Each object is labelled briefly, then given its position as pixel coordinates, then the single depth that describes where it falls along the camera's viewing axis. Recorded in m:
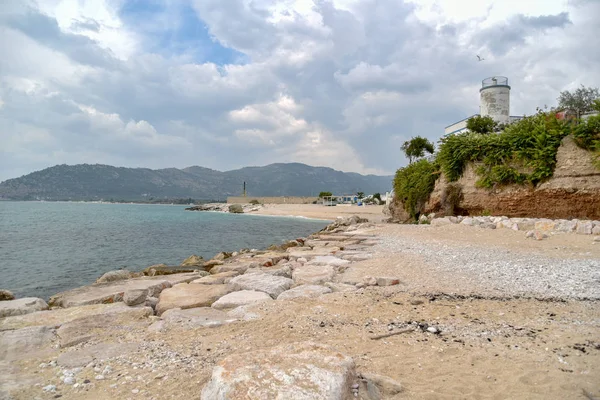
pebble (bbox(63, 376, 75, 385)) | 2.31
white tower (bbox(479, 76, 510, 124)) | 29.84
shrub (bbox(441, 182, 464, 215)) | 13.80
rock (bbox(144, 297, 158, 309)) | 4.56
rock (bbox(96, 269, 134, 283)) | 6.97
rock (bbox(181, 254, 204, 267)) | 10.05
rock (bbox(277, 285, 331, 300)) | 4.47
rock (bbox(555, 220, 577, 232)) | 9.45
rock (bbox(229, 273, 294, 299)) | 4.79
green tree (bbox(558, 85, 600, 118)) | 26.44
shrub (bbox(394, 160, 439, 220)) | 15.98
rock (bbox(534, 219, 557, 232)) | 9.91
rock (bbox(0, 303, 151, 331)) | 3.73
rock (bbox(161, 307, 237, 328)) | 3.50
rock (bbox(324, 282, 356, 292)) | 4.75
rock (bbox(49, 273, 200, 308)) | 4.70
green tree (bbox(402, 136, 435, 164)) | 36.44
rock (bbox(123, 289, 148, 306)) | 4.50
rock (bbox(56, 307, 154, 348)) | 3.14
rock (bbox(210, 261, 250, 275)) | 6.84
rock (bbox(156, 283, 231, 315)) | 4.20
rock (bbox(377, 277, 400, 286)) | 4.89
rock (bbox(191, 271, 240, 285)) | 5.61
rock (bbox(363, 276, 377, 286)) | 4.92
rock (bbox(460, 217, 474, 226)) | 12.01
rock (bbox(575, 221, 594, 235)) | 9.02
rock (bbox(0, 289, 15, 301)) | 5.68
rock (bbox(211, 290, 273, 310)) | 4.19
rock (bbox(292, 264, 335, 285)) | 5.32
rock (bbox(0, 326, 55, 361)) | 2.90
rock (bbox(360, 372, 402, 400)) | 2.04
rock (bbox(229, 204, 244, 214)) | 55.76
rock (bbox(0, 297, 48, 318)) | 4.23
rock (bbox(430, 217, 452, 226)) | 13.02
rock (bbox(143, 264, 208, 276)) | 8.05
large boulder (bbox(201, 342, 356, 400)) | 1.74
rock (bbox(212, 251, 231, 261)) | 10.83
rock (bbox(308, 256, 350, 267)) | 6.57
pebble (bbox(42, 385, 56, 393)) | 2.21
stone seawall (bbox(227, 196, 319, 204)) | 76.44
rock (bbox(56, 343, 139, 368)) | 2.65
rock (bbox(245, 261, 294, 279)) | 5.93
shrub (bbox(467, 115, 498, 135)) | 25.22
